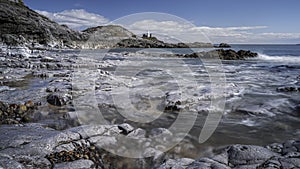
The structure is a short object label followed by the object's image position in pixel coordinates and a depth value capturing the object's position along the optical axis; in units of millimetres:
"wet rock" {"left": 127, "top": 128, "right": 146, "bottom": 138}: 4350
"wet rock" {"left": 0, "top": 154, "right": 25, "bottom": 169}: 2736
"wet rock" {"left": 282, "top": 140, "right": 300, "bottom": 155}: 3536
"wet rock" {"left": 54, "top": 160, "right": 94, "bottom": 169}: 2980
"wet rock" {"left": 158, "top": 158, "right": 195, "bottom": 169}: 3128
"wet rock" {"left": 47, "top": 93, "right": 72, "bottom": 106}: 6234
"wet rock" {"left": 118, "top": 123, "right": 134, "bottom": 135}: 4444
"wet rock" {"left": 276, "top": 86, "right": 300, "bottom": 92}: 8855
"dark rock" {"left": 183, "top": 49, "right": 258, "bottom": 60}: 31281
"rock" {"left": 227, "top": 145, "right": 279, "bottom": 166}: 3218
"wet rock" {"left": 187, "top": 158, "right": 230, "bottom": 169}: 3049
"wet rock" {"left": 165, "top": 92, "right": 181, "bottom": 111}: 6297
